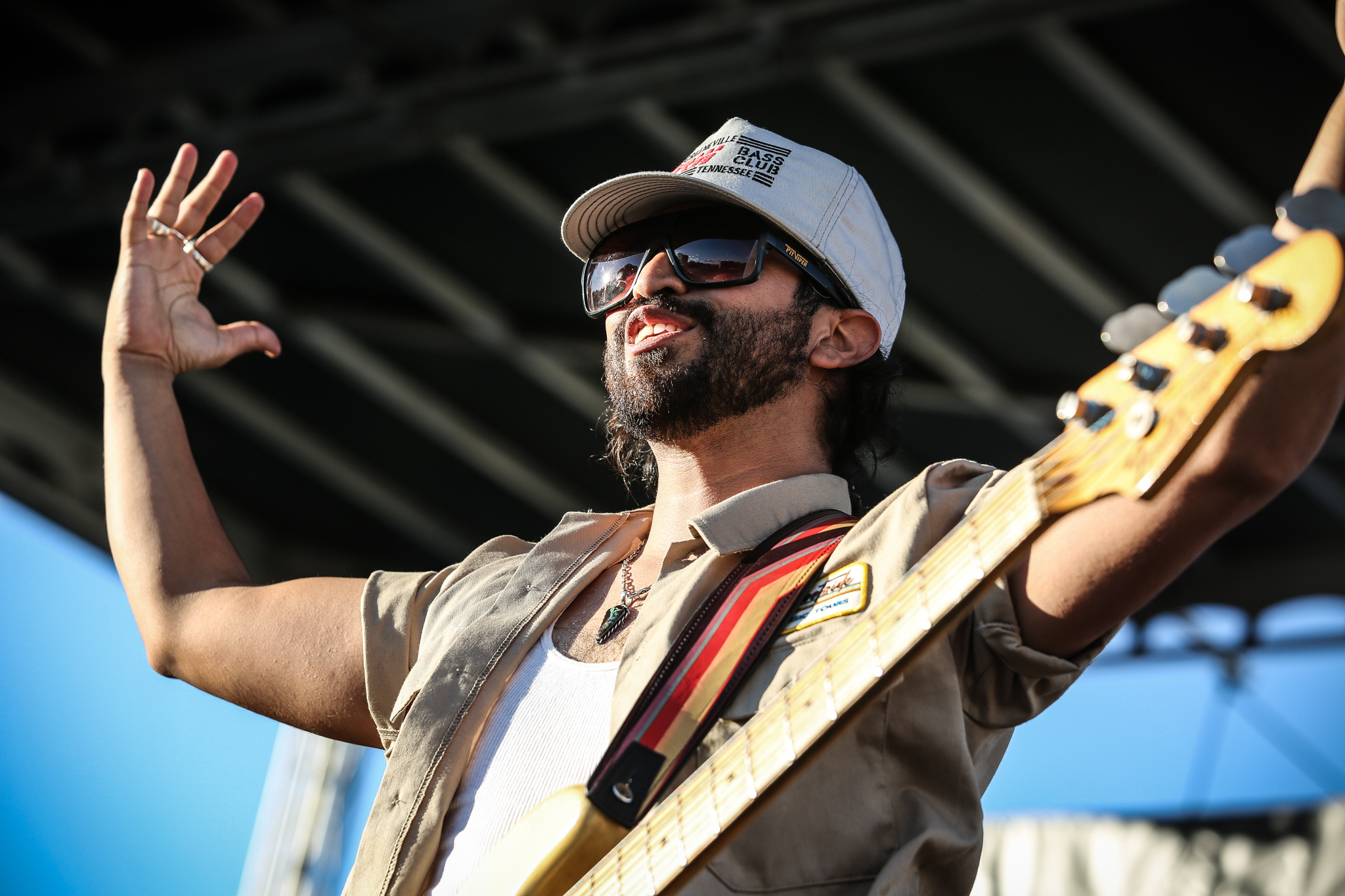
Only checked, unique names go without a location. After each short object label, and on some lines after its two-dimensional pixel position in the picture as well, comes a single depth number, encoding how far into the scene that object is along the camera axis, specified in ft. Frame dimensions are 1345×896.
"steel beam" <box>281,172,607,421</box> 18.99
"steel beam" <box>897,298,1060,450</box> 18.35
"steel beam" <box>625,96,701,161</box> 16.29
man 5.26
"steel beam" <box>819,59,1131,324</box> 15.46
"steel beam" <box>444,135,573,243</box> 17.61
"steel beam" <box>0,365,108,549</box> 23.30
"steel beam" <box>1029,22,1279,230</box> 14.37
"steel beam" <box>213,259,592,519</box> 20.89
